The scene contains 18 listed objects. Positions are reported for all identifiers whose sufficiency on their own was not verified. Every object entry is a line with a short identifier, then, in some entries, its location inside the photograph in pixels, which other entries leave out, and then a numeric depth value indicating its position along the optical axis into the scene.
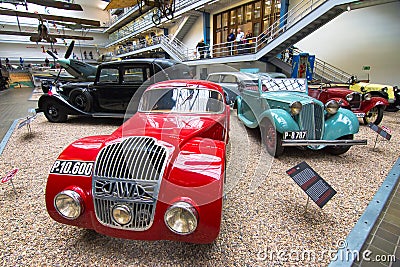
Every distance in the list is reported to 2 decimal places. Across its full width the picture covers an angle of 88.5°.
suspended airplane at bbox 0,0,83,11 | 10.13
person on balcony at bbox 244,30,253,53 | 11.65
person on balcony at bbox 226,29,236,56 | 13.02
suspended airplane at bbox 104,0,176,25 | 7.30
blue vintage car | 3.47
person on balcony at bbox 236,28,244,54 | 12.08
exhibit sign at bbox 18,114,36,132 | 4.37
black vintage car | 5.39
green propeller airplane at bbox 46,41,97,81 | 10.22
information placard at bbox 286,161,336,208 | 2.07
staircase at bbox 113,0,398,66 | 7.49
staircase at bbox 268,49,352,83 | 10.10
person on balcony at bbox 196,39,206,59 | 14.30
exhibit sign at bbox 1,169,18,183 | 2.36
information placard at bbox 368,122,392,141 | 3.65
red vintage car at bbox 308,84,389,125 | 5.61
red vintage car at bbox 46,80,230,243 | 1.46
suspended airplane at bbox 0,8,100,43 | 12.29
